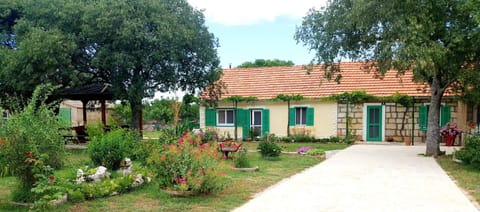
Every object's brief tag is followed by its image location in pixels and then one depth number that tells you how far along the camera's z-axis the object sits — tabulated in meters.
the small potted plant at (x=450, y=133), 16.88
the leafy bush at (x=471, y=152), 10.04
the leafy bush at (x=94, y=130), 12.23
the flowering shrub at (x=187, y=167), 6.71
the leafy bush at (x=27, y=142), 5.99
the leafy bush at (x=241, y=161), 10.13
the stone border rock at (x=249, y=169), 9.86
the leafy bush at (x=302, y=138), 19.53
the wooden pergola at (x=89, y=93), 18.27
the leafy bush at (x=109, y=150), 9.52
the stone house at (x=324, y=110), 18.66
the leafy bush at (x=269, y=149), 12.60
